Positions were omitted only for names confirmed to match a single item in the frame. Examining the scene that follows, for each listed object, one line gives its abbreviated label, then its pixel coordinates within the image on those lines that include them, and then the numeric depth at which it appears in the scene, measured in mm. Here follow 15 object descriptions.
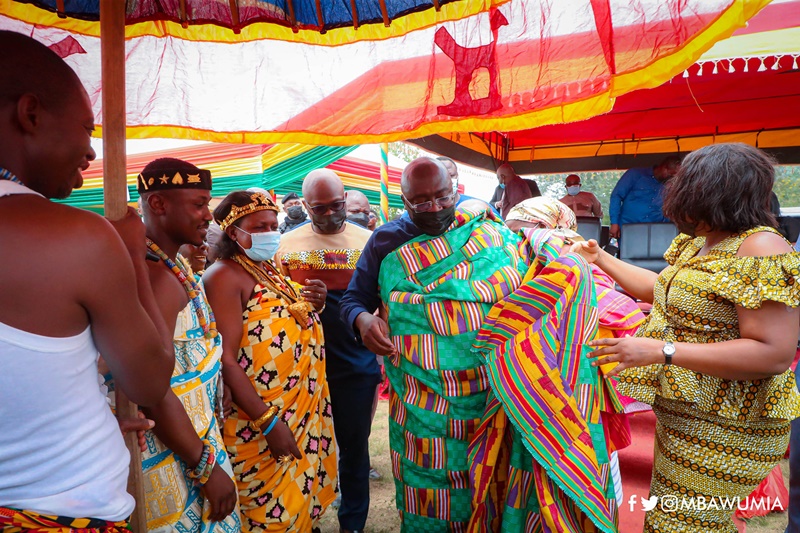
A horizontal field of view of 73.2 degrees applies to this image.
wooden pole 1525
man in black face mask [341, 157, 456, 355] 2594
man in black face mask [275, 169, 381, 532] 3490
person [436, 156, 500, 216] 2911
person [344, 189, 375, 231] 5383
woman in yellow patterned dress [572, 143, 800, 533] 1923
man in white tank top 1072
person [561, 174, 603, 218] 7570
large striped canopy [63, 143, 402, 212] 9922
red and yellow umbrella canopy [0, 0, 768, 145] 1923
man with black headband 1923
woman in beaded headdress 2721
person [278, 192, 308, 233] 5706
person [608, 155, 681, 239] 6727
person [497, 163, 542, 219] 7391
